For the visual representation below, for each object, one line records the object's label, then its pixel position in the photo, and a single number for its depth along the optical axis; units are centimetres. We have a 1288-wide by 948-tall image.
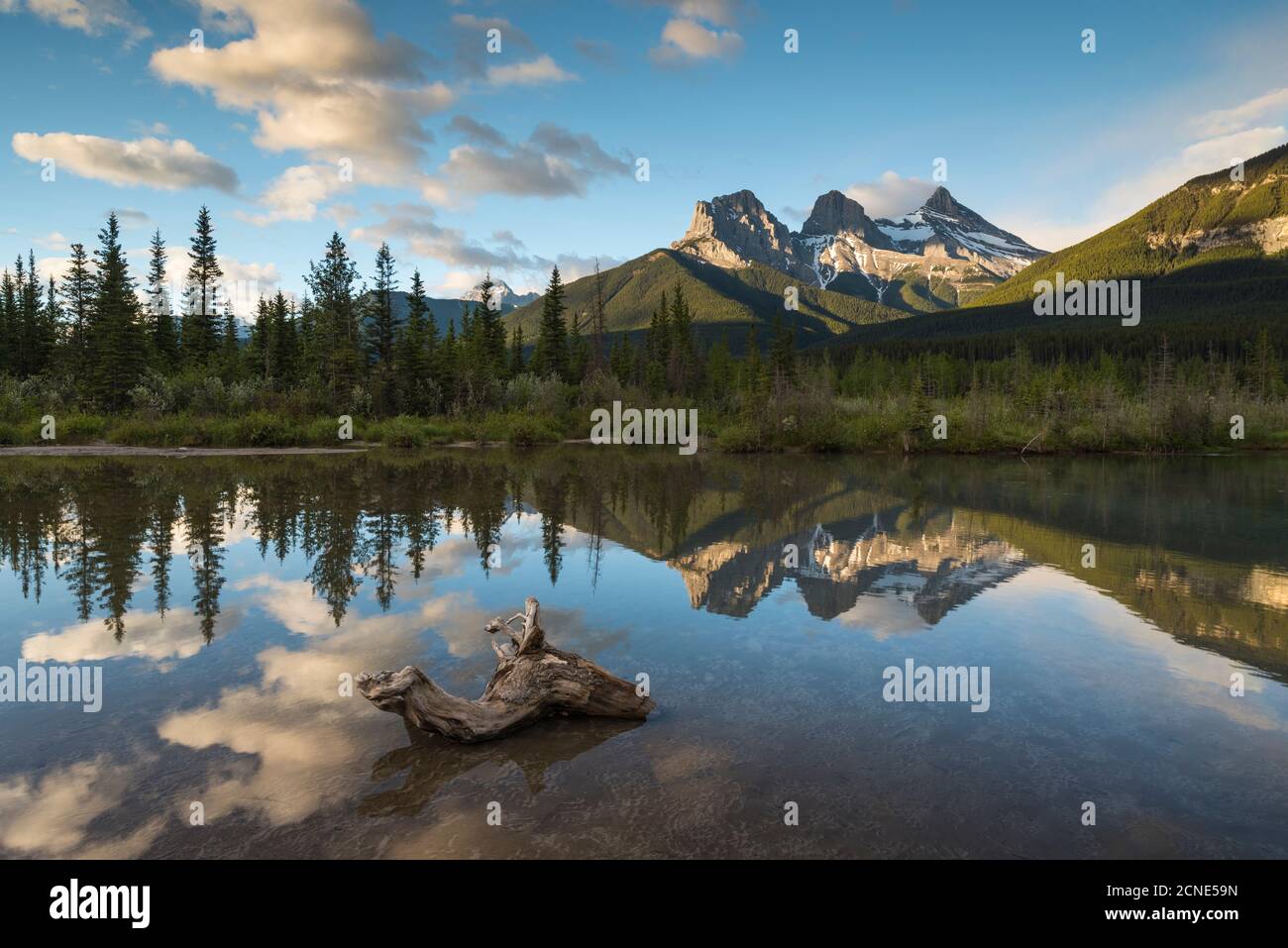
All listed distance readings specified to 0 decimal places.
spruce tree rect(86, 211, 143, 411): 4584
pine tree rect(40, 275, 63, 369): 5621
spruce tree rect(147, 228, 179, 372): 5860
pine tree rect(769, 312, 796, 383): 7438
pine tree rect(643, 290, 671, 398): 7556
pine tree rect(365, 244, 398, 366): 5842
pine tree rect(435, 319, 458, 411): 5672
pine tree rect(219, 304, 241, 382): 5425
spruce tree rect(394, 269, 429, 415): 5491
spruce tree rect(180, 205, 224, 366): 6197
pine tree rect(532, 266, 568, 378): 7300
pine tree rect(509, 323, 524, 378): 7546
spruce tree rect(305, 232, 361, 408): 5012
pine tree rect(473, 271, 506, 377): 7006
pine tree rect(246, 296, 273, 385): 5516
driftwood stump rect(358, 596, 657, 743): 634
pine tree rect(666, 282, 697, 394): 7319
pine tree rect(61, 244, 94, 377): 5625
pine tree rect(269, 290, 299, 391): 5444
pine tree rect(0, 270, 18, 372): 5537
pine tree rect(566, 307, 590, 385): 7406
